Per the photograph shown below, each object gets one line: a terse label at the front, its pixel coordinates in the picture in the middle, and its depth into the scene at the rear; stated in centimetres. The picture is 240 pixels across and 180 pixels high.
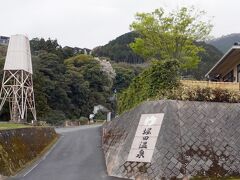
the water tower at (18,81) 4259
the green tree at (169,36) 3100
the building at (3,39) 11998
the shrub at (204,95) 1819
